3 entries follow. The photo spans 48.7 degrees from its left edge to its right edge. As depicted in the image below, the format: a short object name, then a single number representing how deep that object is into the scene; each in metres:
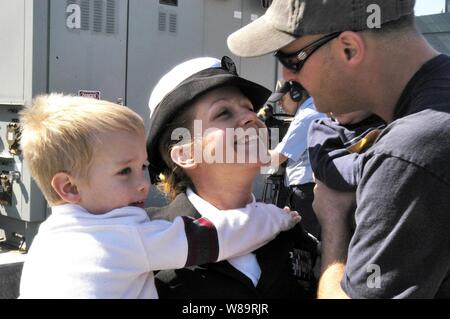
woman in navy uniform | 1.55
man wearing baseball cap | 1.11
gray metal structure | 4.57
